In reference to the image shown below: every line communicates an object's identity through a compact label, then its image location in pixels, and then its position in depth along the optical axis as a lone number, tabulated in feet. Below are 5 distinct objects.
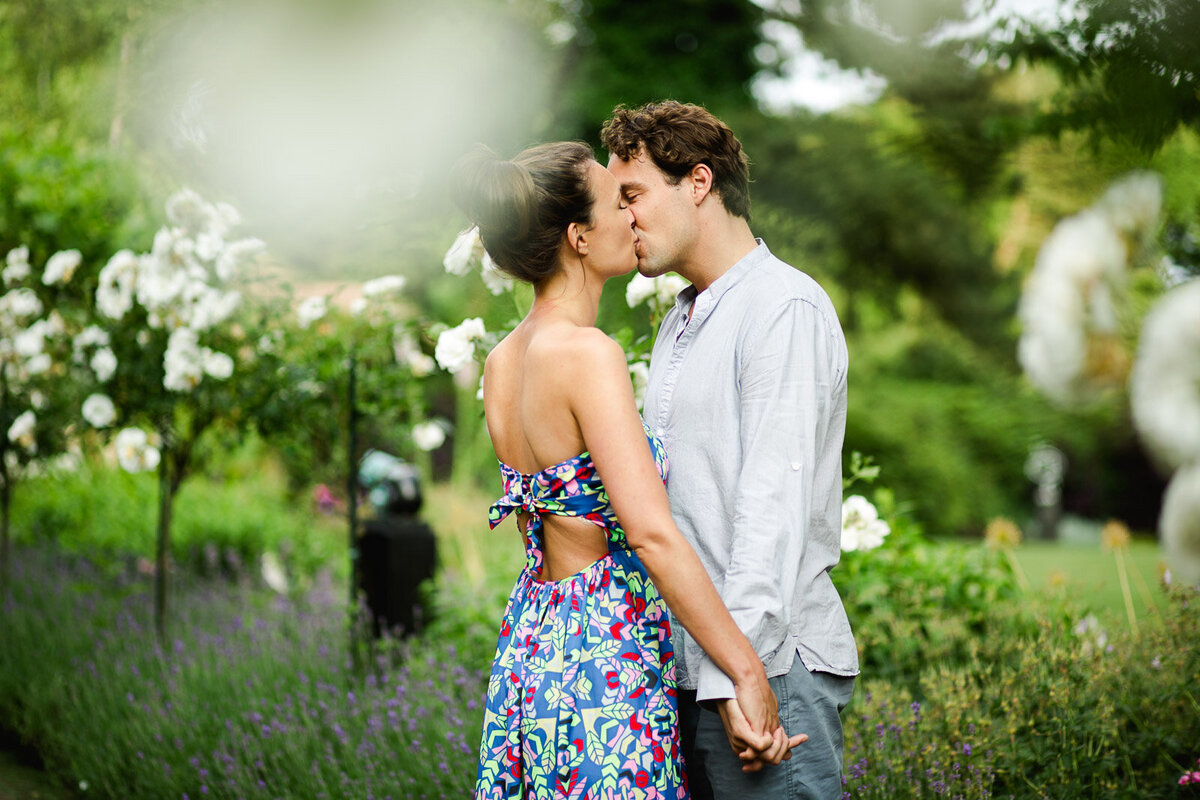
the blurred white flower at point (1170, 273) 9.98
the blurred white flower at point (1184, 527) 10.30
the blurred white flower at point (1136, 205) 12.05
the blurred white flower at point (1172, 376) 9.67
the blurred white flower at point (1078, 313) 12.40
